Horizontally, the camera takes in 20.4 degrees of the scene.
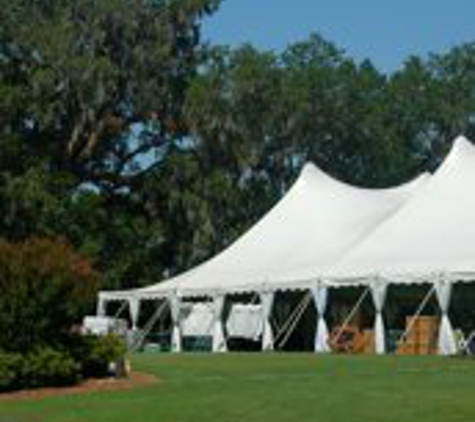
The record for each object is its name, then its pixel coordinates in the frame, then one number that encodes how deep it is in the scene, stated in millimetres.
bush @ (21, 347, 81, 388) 20766
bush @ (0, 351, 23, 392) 20328
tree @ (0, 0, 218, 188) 50719
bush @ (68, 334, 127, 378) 22156
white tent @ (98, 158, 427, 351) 35438
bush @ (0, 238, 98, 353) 21047
